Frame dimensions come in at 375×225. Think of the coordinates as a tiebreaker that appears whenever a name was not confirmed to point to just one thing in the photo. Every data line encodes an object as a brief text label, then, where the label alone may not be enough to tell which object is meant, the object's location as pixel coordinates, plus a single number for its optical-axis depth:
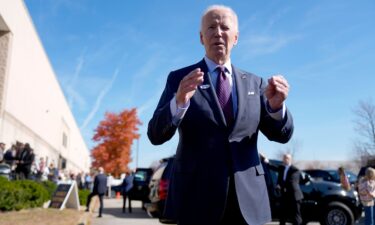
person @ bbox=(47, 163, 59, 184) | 24.32
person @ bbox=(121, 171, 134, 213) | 17.92
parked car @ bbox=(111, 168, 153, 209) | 18.80
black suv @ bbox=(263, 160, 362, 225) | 11.41
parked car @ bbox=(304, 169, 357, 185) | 20.44
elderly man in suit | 2.01
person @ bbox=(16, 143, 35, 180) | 16.18
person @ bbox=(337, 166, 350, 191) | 11.85
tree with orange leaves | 56.28
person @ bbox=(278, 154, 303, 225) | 10.04
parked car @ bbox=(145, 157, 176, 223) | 10.13
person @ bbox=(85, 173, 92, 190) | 32.72
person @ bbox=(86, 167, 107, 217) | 15.98
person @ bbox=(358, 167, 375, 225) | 9.64
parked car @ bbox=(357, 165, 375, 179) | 13.23
